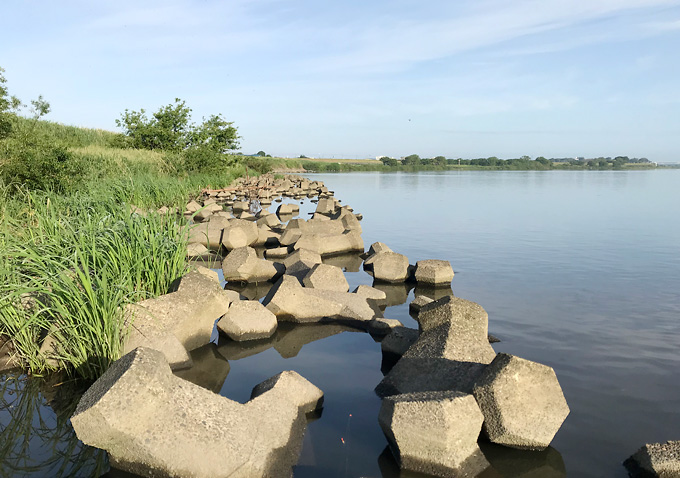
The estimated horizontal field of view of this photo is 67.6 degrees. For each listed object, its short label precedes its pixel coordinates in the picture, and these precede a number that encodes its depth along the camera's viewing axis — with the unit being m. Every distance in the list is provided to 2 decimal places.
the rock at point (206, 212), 17.67
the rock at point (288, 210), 23.34
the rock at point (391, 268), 10.16
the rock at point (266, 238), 13.63
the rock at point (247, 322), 6.74
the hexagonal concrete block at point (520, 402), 4.03
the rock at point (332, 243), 12.11
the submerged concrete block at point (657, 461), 3.72
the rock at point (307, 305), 7.33
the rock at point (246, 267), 9.53
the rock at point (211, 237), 12.41
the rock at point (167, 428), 3.49
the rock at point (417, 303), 8.19
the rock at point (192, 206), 18.20
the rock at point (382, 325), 7.04
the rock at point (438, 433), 3.75
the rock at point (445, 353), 4.67
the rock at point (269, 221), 15.79
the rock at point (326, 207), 20.17
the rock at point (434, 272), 9.84
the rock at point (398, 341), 6.05
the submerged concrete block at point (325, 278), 8.07
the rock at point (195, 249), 9.88
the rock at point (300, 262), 8.87
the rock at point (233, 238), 12.13
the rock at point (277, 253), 11.45
